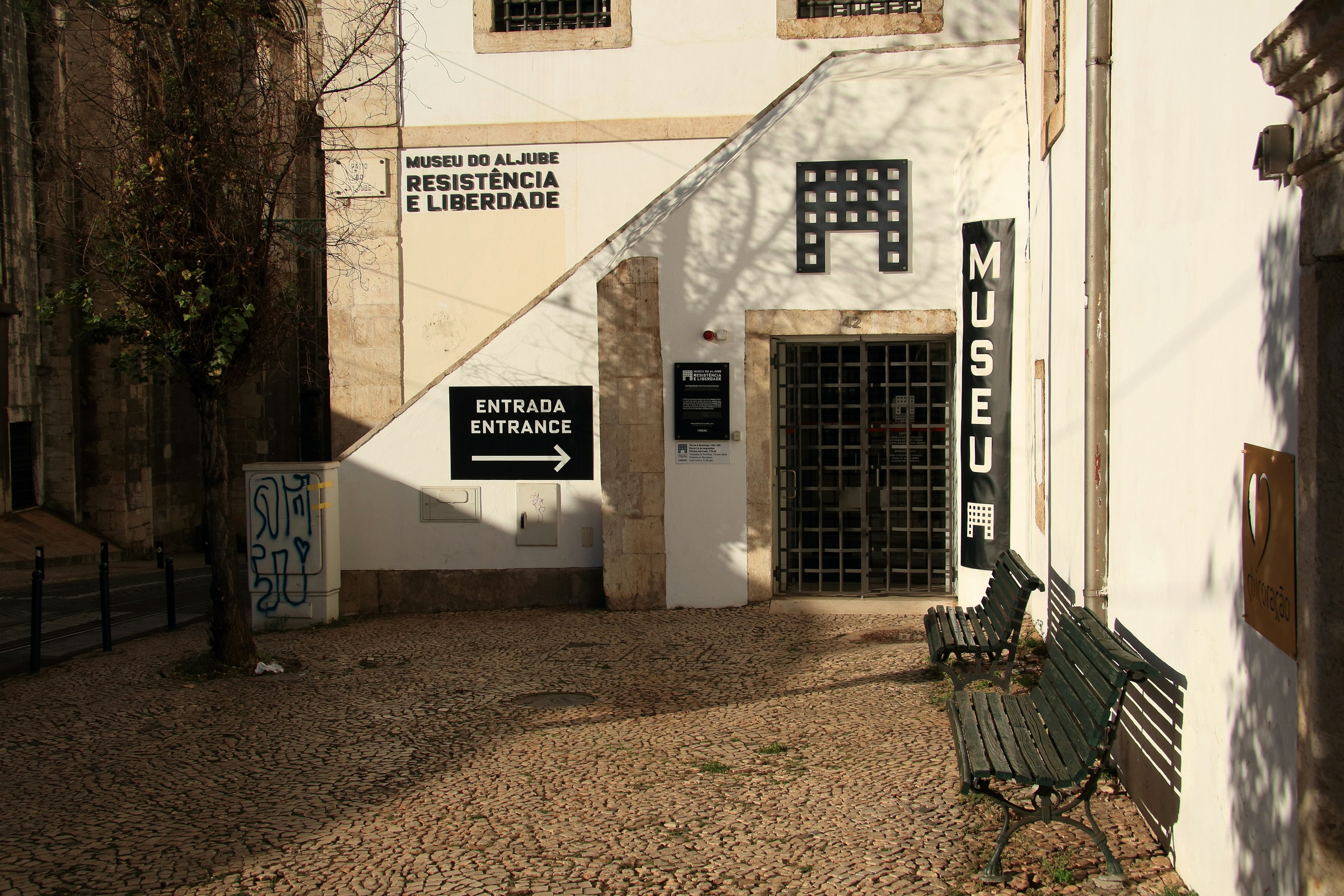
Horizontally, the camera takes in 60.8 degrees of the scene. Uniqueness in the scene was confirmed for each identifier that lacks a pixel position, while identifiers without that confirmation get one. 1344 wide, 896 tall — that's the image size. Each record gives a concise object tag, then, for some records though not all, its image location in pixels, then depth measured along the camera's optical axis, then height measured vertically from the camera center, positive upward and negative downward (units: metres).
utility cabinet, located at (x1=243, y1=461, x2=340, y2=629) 10.54 -1.12
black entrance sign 11.05 -0.13
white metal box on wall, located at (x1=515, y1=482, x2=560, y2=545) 11.16 -0.92
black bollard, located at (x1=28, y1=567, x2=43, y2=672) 9.23 -1.74
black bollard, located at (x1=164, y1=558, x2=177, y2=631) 11.32 -1.74
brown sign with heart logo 3.42 -0.41
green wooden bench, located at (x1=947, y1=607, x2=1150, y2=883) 4.37 -1.38
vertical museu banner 9.34 +0.27
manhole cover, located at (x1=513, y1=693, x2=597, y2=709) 7.57 -1.89
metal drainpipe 5.99 +0.58
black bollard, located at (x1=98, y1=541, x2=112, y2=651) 10.12 -1.63
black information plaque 10.53 +0.15
